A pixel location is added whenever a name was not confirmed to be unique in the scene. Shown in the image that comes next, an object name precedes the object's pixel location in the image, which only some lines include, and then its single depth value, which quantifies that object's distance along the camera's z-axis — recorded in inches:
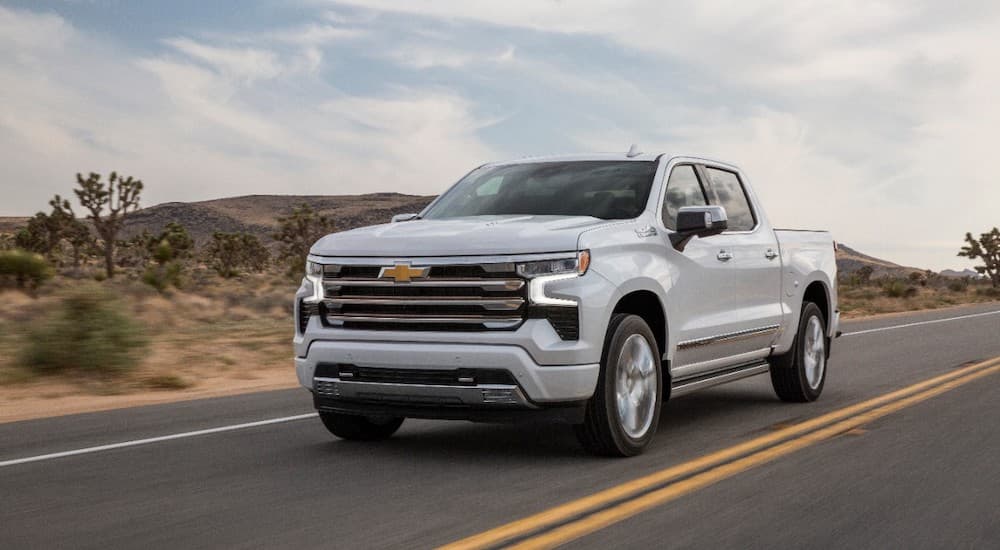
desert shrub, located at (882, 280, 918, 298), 1754.4
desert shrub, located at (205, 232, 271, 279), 2643.5
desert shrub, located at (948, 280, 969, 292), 2164.1
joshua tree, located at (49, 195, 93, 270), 2252.6
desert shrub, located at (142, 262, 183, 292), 1174.3
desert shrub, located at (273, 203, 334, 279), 2007.9
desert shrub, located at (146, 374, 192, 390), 511.5
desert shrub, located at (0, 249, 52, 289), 978.7
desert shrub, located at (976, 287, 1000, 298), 1970.7
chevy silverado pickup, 265.4
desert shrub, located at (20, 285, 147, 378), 514.0
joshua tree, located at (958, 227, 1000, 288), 2377.0
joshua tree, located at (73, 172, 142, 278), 1924.2
